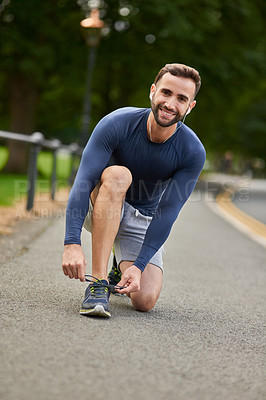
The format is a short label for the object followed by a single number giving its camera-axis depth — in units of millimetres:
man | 5526
